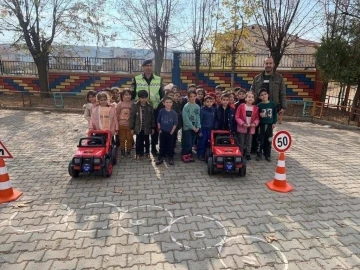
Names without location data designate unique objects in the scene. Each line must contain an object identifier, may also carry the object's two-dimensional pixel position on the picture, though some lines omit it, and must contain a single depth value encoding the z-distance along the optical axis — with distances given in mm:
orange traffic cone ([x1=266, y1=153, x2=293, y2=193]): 4445
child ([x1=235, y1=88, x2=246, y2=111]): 6012
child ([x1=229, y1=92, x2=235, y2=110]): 5746
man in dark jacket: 5949
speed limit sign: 4371
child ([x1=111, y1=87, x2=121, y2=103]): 6639
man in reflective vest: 5762
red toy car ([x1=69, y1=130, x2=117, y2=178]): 4574
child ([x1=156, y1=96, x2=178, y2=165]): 5434
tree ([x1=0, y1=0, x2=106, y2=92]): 13141
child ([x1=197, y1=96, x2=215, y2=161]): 5645
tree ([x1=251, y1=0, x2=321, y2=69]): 11430
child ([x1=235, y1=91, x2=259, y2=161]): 5514
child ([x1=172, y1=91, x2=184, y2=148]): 5734
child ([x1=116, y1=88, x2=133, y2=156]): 5688
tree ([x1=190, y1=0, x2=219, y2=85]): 13938
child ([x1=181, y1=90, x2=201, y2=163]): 5574
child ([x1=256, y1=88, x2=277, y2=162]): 5660
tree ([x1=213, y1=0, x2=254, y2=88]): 13586
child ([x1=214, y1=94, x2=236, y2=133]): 5699
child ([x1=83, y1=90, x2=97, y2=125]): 5812
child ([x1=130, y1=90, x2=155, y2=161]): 5539
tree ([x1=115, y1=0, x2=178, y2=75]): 13922
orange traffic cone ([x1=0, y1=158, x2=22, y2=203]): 3957
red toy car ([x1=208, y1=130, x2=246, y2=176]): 4762
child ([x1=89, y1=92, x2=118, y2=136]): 5367
